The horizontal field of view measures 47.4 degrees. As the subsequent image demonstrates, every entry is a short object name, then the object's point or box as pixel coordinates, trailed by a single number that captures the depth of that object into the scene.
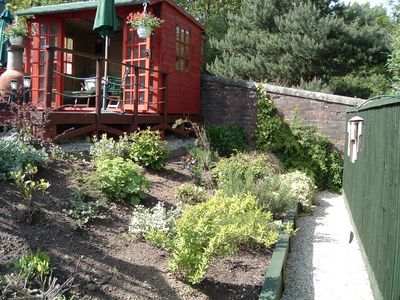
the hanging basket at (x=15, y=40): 10.29
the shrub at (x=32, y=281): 2.85
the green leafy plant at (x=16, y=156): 4.78
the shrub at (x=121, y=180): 4.98
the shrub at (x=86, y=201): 4.35
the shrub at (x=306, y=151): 10.52
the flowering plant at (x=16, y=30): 10.20
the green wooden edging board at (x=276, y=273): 3.55
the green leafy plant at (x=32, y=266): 3.05
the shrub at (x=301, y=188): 7.65
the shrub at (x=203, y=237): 3.44
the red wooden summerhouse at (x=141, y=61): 9.73
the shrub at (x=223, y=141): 9.65
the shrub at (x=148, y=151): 6.59
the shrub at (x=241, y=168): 6.60
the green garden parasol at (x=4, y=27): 11.08
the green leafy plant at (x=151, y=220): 4.33
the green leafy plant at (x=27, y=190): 3.98
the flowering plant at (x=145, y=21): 9.07
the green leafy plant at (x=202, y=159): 7.11
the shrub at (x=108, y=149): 6.08
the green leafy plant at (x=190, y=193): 5.84
